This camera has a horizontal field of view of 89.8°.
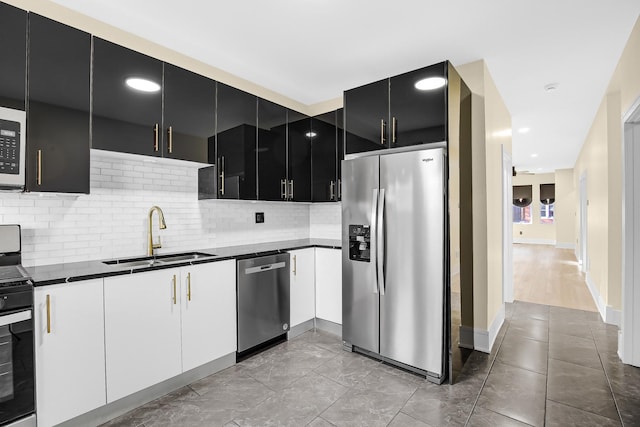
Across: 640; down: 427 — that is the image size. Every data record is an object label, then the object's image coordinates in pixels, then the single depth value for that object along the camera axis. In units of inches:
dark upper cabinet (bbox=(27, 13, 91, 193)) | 76.5
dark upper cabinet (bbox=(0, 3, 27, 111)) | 72.1
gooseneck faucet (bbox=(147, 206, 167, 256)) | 106.3
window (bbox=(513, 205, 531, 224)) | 504.7
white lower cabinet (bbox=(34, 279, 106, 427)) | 69.2
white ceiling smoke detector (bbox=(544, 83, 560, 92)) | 142.1
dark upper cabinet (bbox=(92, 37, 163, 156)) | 87.9
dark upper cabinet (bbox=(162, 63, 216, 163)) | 101.9
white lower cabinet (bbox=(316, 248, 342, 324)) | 135.9
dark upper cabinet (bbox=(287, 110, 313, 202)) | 146.8
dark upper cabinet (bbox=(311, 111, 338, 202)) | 148.7
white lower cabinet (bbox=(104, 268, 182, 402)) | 80.2
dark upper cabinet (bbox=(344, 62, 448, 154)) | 101.2
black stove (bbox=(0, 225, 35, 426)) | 63.2
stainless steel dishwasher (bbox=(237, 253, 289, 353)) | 112.5
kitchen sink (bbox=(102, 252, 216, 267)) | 98.3
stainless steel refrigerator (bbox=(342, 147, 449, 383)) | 97.2
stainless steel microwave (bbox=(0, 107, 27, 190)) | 70.9
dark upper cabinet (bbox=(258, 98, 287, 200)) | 132.5
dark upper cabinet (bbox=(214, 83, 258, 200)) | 117.1
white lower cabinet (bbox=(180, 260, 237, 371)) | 96.0
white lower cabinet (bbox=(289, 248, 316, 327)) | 132.5
